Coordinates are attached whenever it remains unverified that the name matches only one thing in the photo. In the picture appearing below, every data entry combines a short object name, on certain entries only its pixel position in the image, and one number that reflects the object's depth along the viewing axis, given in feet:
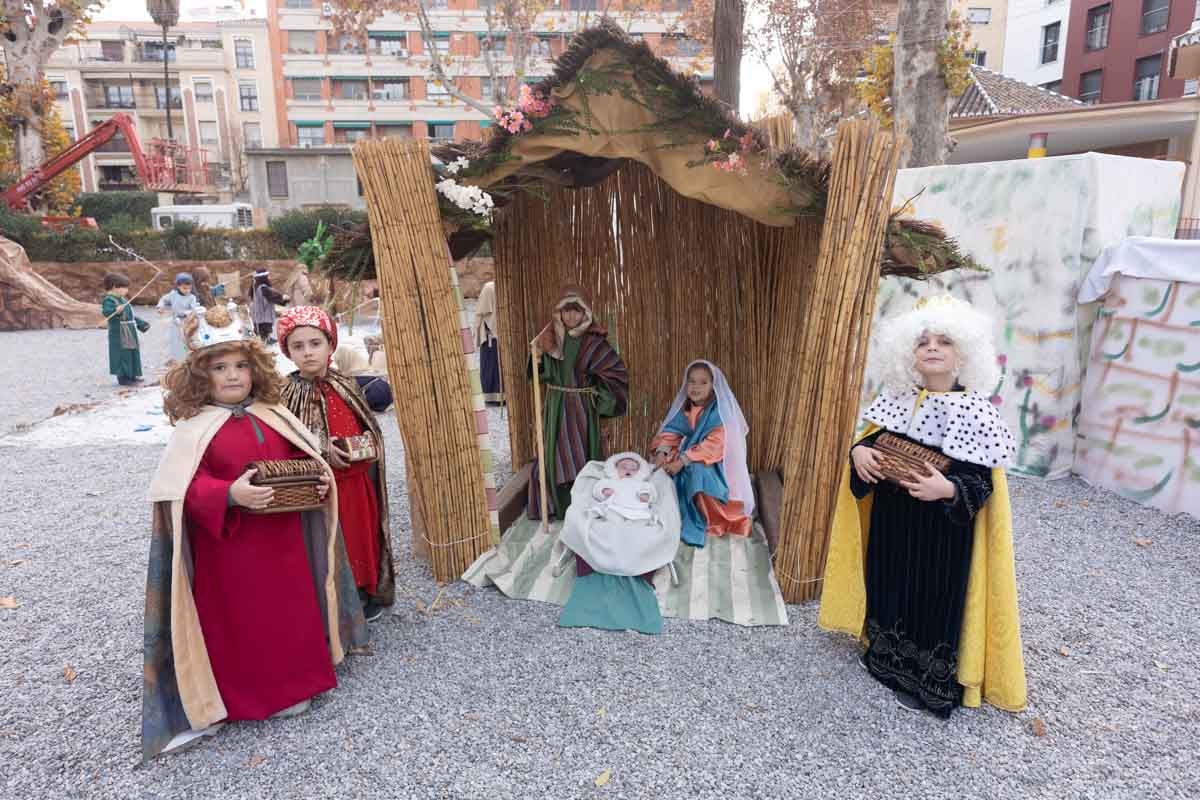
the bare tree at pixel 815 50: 53.47
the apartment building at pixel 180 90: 113.39
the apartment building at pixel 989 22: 96.58
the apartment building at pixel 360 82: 106.93
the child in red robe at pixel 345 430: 10.34
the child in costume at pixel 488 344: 26.45
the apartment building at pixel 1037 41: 83.66
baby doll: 13.15
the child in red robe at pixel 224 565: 8.34
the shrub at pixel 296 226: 66.64
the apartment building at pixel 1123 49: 68.64
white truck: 78.95
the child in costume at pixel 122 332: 29.91
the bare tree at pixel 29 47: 56.18
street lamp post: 67.05
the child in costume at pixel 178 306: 29.94
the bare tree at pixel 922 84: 23.53
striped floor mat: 11.95
